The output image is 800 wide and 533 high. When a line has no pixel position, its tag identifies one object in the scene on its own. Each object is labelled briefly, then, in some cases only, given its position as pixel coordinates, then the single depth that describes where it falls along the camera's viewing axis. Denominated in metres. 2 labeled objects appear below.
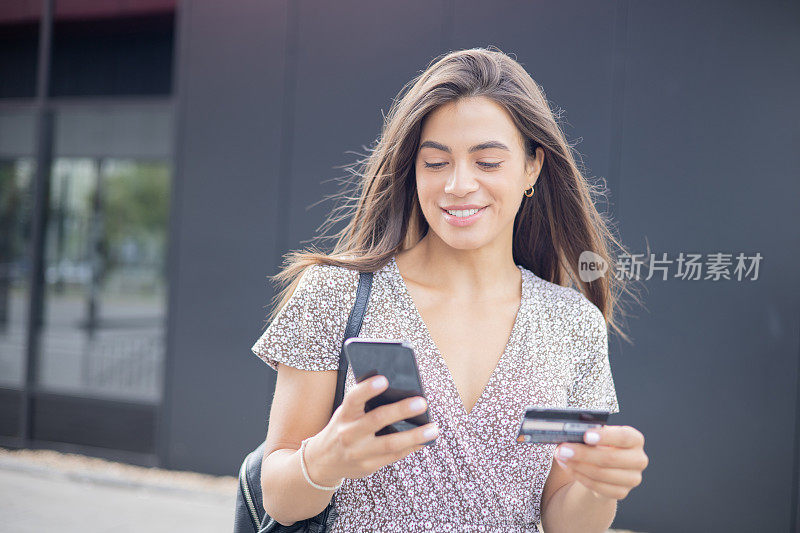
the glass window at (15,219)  8.02
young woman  1.47
